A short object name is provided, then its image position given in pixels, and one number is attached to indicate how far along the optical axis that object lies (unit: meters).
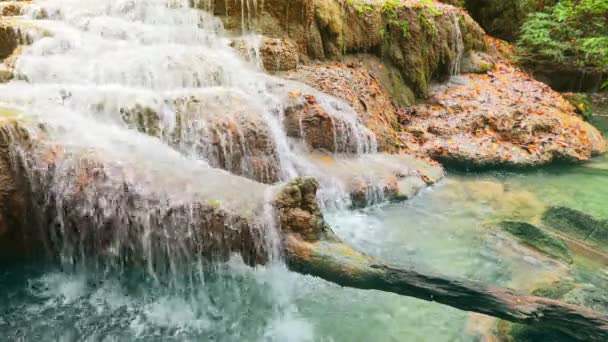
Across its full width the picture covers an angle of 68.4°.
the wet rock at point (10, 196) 3.55
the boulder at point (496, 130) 7.98
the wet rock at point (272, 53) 7.12
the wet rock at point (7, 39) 5.87
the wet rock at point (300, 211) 3.48
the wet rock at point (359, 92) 7.26
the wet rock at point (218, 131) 5.16
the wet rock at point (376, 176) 5.95
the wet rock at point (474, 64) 11.44
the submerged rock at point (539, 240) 4.82
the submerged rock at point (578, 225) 5.29
